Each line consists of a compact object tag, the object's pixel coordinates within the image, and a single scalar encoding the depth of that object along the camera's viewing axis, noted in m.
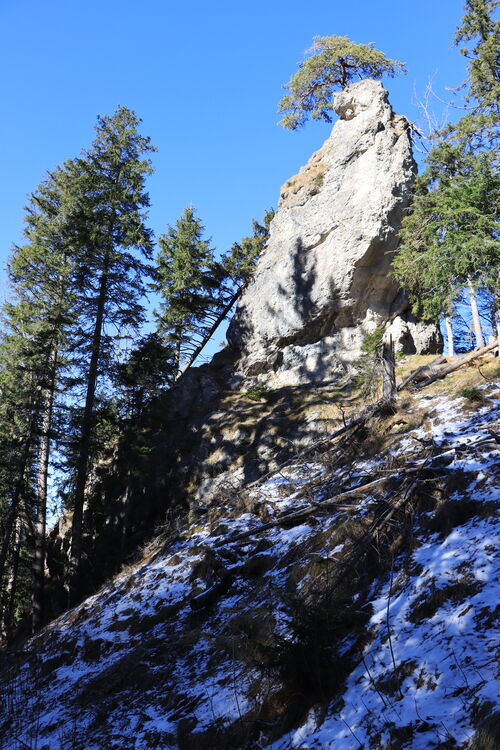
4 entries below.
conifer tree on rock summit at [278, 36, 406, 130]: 26.42
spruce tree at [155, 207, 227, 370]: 25.33
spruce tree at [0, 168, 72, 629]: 17.25
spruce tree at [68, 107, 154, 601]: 18.22
